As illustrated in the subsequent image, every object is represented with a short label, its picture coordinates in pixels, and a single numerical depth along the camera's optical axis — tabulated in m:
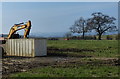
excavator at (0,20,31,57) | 24.16
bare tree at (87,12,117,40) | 81.94
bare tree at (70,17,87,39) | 85.53
